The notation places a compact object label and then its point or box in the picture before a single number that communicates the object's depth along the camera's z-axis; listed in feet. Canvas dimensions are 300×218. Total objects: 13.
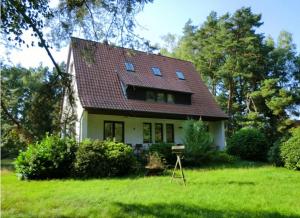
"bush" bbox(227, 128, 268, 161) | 67.41
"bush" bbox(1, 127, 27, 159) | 96.86
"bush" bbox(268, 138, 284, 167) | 55.85
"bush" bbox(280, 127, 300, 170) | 51.29
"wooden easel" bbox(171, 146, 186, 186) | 37.50
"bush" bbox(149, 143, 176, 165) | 56.70
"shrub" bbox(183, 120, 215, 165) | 57.21
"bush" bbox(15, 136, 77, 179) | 43.32
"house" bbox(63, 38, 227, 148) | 60.90
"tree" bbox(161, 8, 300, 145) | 102.22
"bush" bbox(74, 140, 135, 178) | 43.60
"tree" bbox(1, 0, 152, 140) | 23.16
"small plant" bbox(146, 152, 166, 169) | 44.18
